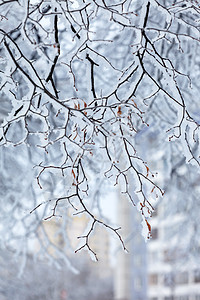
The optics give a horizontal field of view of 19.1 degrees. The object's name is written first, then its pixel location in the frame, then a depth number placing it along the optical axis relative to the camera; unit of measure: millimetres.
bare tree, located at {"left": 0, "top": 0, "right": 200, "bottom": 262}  2143
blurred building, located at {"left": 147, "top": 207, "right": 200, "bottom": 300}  27400
